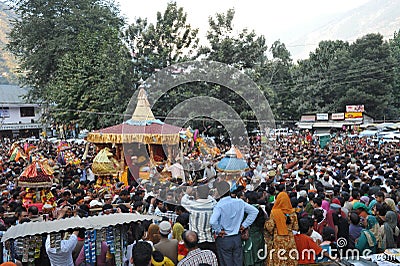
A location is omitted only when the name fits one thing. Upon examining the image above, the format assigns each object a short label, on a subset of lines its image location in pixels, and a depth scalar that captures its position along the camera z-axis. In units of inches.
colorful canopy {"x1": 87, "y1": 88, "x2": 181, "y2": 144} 482.4
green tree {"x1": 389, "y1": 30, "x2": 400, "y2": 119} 1311.5
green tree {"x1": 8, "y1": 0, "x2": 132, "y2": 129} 875.4
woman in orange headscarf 175.2
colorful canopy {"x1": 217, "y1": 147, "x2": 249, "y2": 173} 398.0
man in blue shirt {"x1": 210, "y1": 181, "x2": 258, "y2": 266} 175.6
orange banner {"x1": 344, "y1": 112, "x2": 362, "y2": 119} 1239.2
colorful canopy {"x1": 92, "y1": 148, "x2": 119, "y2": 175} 427.7
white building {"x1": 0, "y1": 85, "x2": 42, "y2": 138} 1460.3
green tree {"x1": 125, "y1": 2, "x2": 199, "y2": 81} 801.6
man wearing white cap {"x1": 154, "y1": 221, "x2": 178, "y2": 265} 167.6
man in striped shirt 183.8
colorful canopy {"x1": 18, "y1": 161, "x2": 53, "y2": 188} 350.9
